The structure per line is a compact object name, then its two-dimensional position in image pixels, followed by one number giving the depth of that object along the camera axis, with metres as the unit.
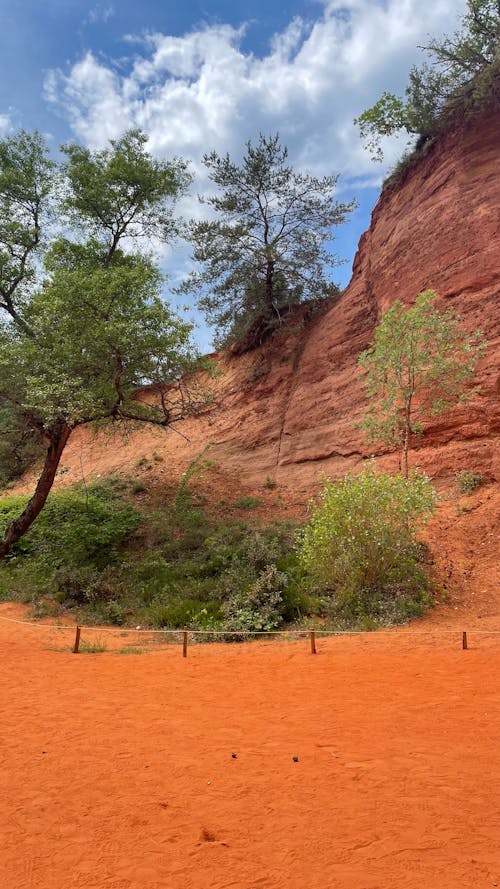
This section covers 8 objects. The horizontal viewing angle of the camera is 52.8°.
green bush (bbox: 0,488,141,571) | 15.16
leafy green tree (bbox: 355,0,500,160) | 16.34
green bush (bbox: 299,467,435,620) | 9.96
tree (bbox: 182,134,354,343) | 21.61
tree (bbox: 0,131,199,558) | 14.23
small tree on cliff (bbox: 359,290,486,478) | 13.40
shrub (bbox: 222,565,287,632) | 10.26
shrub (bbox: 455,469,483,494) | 12.73
